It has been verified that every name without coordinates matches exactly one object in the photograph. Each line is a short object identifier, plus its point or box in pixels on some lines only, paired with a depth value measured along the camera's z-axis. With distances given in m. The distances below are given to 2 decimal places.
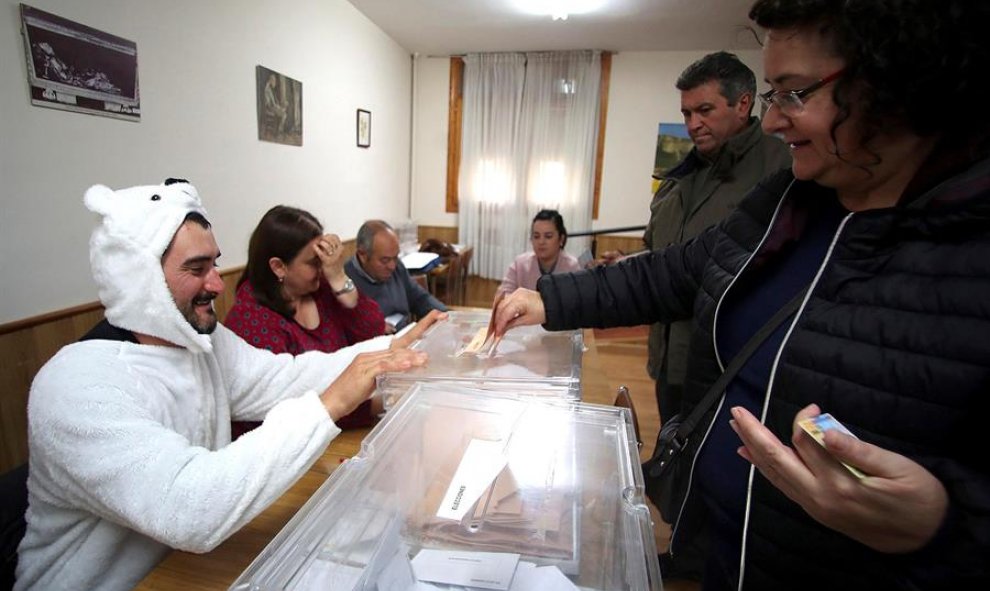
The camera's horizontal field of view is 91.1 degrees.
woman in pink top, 2.93
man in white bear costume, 0.79
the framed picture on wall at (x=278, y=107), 2.79
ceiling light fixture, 3.60
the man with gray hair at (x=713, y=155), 1.70
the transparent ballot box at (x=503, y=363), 1.07
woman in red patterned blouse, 1.64
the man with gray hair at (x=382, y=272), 2.44
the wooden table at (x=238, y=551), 0.78
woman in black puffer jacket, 0.51
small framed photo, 4.10
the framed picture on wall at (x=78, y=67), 1.58
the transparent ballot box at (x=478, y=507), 0.62
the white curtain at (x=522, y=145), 4.96
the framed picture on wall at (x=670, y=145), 4.92
